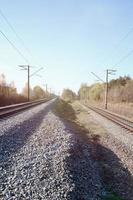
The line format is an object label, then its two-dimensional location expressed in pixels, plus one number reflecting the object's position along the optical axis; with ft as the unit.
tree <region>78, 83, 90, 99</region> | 257.17
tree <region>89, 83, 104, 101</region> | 185.82
